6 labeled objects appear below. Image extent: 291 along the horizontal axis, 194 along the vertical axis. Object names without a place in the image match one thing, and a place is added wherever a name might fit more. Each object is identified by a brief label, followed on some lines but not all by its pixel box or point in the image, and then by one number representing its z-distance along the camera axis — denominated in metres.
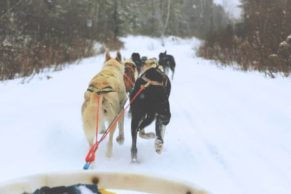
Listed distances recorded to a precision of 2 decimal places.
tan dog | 4.25
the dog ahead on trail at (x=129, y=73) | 6.64
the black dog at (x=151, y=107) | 4.57
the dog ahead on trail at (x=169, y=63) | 10.18
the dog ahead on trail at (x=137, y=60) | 7.19
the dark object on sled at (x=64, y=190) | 1.87
